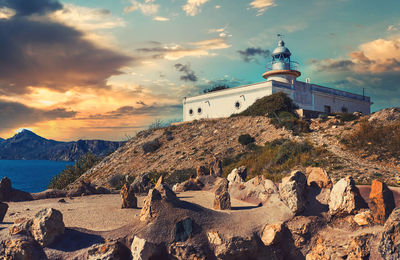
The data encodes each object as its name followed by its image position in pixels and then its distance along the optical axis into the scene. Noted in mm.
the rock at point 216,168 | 14461
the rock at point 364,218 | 6789
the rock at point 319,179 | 8477
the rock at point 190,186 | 12281
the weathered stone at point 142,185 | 13914
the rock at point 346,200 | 7023
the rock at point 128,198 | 8914
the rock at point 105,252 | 5872
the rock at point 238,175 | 11992
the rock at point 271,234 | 6922
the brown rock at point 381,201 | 6759
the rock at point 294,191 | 7367
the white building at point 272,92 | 35906
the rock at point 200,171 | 13781
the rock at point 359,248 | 6113
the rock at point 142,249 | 5994
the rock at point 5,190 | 10625
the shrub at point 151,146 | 33525
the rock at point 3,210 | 7800
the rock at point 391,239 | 5380
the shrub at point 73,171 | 26984
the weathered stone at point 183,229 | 6676
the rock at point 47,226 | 6195
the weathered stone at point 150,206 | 6852
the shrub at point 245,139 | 26797
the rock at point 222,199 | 8173
